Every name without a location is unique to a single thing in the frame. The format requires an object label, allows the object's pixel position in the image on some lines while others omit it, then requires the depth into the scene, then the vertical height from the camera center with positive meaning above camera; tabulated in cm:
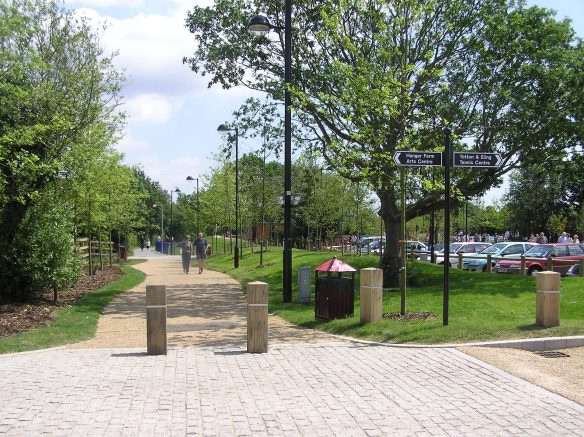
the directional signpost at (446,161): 1015 +118
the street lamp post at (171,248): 6361 -134
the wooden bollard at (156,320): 881 -118
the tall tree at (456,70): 1744 +496
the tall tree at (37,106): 1228 +282
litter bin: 1186 -110
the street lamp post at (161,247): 6626 -130
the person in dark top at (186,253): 2714 -79
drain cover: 834 -157
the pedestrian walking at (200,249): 2750 -63
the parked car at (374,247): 4222 -86
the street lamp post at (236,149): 3036 +431
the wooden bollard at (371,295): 1081 -102
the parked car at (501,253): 2828 -83
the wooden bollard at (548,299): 968 -98
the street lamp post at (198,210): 5346 +207
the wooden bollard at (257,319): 892 -117
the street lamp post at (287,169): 1512 +158
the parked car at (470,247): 3419 -68
